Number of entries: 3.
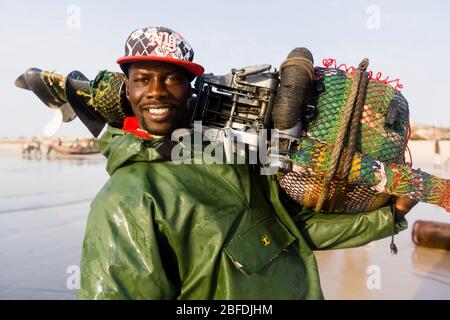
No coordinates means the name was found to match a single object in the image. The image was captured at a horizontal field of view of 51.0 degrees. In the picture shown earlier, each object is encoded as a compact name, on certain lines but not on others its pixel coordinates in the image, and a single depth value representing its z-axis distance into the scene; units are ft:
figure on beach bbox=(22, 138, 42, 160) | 106.64
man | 5.51
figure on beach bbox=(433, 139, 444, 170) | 57.13
